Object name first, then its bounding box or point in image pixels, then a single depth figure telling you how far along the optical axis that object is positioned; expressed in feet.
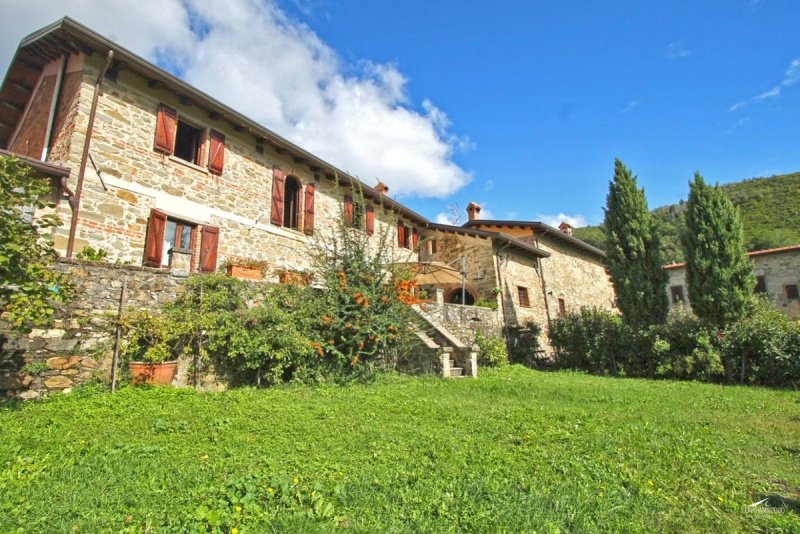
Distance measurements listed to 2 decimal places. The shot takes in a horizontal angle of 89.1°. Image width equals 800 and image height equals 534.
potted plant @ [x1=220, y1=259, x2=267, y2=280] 30.22
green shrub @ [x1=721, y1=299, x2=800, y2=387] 32.07
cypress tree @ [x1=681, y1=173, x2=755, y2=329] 38.22
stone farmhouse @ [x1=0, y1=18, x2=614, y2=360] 28.02
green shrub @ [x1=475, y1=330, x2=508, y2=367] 40.01
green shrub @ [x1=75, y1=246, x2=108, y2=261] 24.68
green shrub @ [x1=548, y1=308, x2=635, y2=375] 41.34
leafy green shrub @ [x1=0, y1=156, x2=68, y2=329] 15.66
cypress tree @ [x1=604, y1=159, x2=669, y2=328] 42.37
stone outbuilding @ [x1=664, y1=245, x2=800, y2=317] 69.82
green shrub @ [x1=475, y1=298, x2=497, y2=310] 48.03
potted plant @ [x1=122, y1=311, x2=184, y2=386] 21.07
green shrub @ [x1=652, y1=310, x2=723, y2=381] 35.45
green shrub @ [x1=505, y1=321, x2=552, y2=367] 47.37
